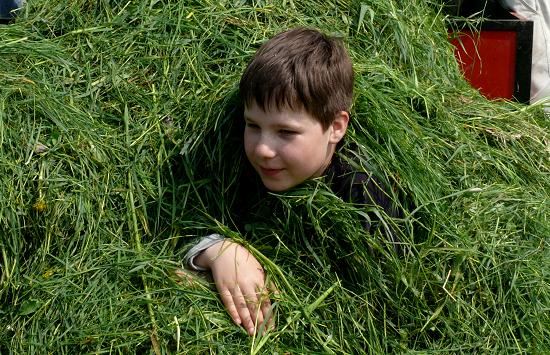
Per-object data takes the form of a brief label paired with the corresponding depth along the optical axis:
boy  2.68
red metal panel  4.12
